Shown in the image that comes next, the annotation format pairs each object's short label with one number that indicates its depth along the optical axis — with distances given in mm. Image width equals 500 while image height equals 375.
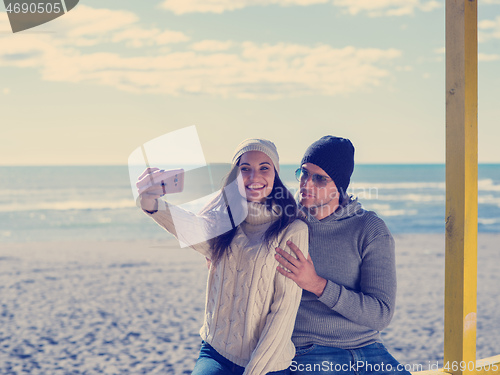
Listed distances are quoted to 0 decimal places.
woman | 1875
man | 1959
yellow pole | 2131
